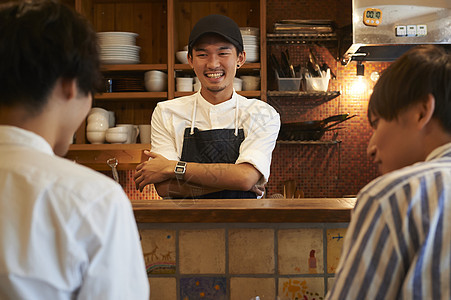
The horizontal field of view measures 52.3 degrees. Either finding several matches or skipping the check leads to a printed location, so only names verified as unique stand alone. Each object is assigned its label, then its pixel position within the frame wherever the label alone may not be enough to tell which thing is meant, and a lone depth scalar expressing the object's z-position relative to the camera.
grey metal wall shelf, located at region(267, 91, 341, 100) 3.16
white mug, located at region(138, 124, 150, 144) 3.21
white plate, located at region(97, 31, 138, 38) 3.14
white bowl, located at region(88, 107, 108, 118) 3.21
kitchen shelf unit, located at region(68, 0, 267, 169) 3.38
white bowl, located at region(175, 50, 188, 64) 3.14
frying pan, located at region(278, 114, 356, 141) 3.13
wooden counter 1.25
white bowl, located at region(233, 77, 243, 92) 3.09
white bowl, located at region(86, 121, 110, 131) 3.16
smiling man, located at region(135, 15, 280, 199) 1.83
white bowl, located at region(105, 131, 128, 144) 3.11
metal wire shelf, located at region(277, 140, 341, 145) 3.19
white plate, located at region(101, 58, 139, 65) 3.17
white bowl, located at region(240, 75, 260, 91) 3.15
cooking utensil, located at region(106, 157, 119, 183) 1.41
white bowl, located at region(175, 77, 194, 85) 3.11
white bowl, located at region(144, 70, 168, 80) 3.17
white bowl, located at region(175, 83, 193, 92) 3.12
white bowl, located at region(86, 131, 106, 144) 3.16
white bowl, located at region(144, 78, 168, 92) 3.17
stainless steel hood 2.90
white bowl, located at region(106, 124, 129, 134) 3.11
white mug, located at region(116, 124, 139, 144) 3.19
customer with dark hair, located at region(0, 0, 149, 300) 0.60
